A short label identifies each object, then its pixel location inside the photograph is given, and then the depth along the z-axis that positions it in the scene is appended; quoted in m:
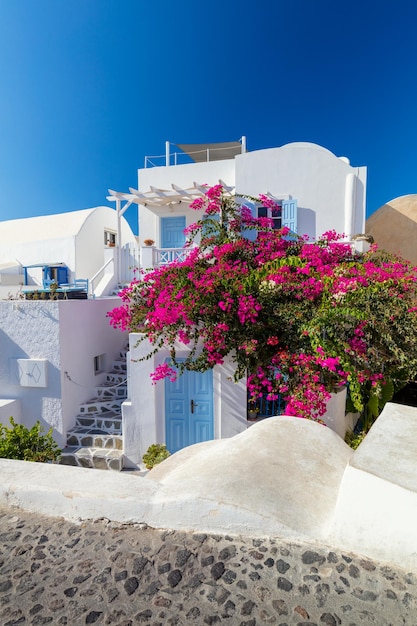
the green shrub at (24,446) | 5.93
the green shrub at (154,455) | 6.99
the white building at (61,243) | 17.62
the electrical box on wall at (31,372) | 8.33
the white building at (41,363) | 8.36
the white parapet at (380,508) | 1.83
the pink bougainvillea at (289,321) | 5.82
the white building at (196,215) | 6.99
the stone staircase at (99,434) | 7.68
